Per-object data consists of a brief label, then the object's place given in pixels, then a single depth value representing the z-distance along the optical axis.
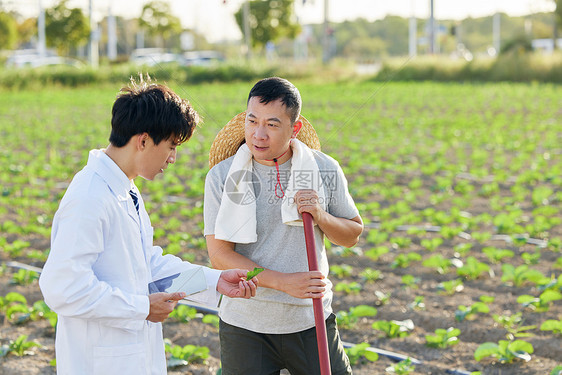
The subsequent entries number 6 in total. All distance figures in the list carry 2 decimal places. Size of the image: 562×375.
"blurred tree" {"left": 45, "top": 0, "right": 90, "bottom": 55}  35.97
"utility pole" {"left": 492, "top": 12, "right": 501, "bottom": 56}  53.81
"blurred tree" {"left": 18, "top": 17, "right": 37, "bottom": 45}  48.93
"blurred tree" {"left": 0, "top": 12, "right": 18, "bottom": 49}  39.84
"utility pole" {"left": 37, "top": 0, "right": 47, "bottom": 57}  34.88
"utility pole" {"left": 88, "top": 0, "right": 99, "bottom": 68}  33.66
